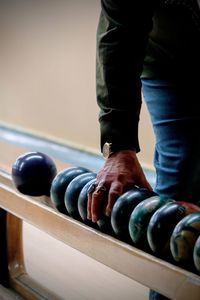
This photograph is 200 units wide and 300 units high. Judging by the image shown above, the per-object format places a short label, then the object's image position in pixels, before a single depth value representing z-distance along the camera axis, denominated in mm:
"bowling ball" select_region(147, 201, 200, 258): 1436
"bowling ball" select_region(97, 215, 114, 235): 1561
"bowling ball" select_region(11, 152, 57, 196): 1822
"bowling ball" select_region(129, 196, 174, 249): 1479
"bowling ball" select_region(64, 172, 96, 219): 1671
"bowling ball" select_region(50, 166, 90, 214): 1734
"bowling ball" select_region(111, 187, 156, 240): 1506
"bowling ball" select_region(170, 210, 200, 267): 1385
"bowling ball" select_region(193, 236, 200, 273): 1348
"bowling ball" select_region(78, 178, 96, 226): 1612
